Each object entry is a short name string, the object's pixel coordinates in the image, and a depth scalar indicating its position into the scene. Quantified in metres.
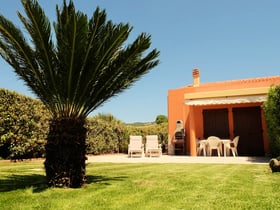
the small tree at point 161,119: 60.56
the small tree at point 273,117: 11.81
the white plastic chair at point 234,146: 16.42
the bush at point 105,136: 21.34
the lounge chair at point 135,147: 18.78
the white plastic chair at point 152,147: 18.53
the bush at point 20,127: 13.56
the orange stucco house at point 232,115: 17.02
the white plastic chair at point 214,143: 16.53
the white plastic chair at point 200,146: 17.08
